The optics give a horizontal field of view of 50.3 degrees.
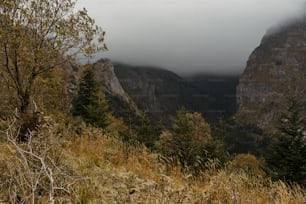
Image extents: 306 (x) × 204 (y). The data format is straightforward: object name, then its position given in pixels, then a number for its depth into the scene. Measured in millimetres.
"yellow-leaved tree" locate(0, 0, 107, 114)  7585
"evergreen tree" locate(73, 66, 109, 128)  36344
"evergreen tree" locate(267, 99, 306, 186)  25473
